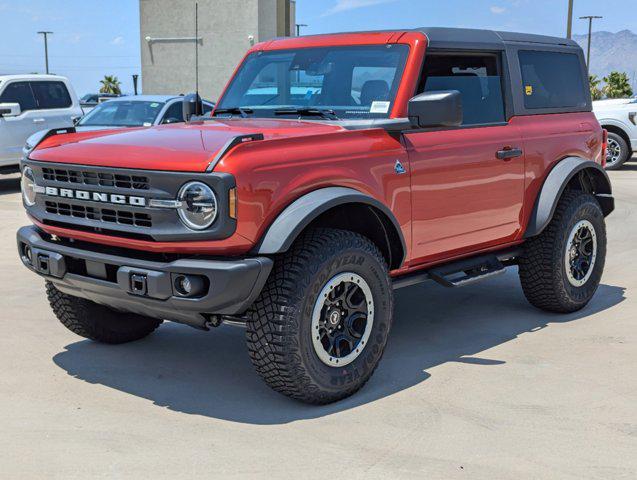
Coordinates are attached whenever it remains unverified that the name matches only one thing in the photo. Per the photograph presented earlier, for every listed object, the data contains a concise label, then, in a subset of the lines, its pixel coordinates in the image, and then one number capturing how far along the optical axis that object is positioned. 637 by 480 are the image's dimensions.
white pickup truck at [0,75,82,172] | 14.23
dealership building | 41.62
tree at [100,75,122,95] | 92.00
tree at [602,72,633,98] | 78.75
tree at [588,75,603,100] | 82.00
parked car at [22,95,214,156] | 13.35
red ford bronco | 4.14
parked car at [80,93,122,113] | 41.09
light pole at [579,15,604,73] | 79.48
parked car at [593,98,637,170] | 17.09
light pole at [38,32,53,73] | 82.31
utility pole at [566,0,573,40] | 35.62
